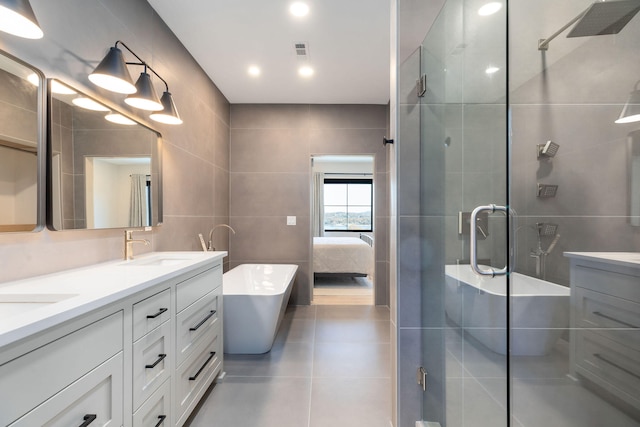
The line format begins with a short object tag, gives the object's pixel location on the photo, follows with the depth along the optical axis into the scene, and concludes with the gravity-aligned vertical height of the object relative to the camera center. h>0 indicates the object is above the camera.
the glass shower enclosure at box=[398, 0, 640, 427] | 0.78 -0.01
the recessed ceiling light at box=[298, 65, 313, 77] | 2.76 +1.47
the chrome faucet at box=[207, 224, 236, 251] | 2.85 -0.32
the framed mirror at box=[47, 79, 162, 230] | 1.27 +0.26
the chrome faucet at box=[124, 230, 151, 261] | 1.66 -0.18
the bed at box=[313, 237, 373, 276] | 4.57 -0.75
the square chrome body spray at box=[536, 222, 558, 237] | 0.96 -0.05
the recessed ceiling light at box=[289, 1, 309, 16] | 1.93 +1.47
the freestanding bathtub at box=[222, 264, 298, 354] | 2.21 -0.88
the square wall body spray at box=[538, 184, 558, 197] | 0.96 +0.08
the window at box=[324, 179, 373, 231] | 7.62 +0.23
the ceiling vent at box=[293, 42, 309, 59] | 2.37 +1.46
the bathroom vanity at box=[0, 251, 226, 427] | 0.66 -0.43
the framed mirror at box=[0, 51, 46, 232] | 1.04 +0.27
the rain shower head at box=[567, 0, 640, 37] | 0.76 +0.57
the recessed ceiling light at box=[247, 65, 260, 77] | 2.75 +1.46
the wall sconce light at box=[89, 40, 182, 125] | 1.36 +0.69
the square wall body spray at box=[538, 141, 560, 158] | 0.96 +0.23
